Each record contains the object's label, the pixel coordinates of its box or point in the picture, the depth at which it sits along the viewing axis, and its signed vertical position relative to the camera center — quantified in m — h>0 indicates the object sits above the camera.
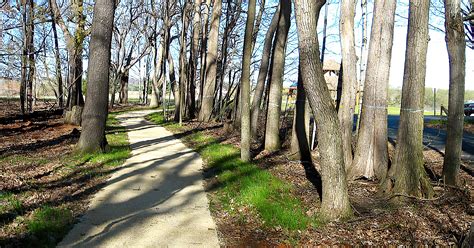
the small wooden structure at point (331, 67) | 27.90 +2.89
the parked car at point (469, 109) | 31.83 +0.01
